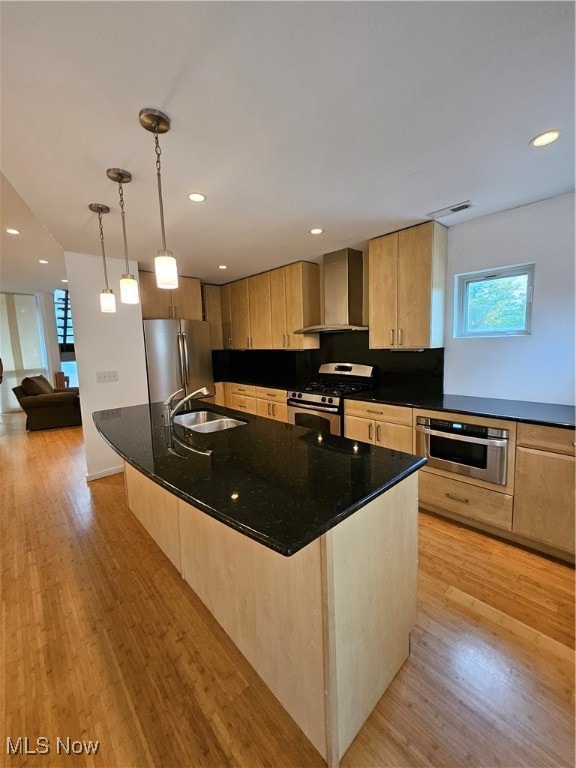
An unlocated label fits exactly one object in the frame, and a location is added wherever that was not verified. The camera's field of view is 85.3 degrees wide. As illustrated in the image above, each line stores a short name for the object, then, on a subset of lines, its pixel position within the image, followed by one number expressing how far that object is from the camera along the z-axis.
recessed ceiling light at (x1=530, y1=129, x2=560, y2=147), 1.51
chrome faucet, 2.07
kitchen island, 1.00
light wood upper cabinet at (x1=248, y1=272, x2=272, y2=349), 4.27
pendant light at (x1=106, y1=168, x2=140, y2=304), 1.77
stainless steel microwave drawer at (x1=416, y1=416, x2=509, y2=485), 2.18
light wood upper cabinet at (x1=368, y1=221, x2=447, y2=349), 2.69
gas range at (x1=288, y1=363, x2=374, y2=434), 3.20
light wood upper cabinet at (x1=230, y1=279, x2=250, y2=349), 4.60
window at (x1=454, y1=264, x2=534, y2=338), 2.51
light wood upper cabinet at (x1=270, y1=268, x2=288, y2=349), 4.05
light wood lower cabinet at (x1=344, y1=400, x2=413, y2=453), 2.67
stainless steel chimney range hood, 3.39
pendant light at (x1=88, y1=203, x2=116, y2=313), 2.14
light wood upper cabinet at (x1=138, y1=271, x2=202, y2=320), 3.99
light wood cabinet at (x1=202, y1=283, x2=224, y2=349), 4.94
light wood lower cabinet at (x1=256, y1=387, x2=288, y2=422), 3.86
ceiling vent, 2.32
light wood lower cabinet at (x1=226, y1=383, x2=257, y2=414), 4.38
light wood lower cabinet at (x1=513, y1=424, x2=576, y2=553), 1.94
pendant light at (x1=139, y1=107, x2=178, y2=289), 1.30
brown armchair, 5.61
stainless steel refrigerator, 3.85
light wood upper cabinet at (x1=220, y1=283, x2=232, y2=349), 4.93
